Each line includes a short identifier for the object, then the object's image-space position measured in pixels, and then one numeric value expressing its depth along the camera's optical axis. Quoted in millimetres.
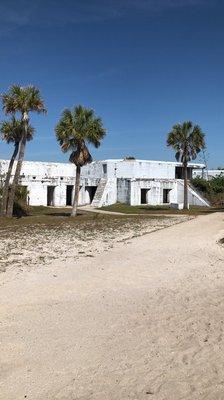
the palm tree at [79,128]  39875
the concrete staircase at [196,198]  62000
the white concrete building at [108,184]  59000
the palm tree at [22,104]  35906
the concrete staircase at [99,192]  61062
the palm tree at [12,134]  37812
